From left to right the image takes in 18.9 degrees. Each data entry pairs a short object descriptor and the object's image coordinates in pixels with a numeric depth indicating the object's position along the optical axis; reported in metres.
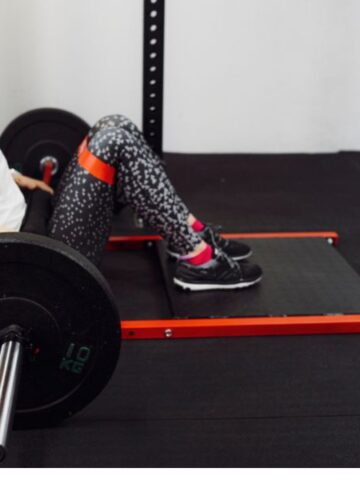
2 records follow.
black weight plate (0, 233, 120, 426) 2.20
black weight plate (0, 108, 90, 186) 3.68
